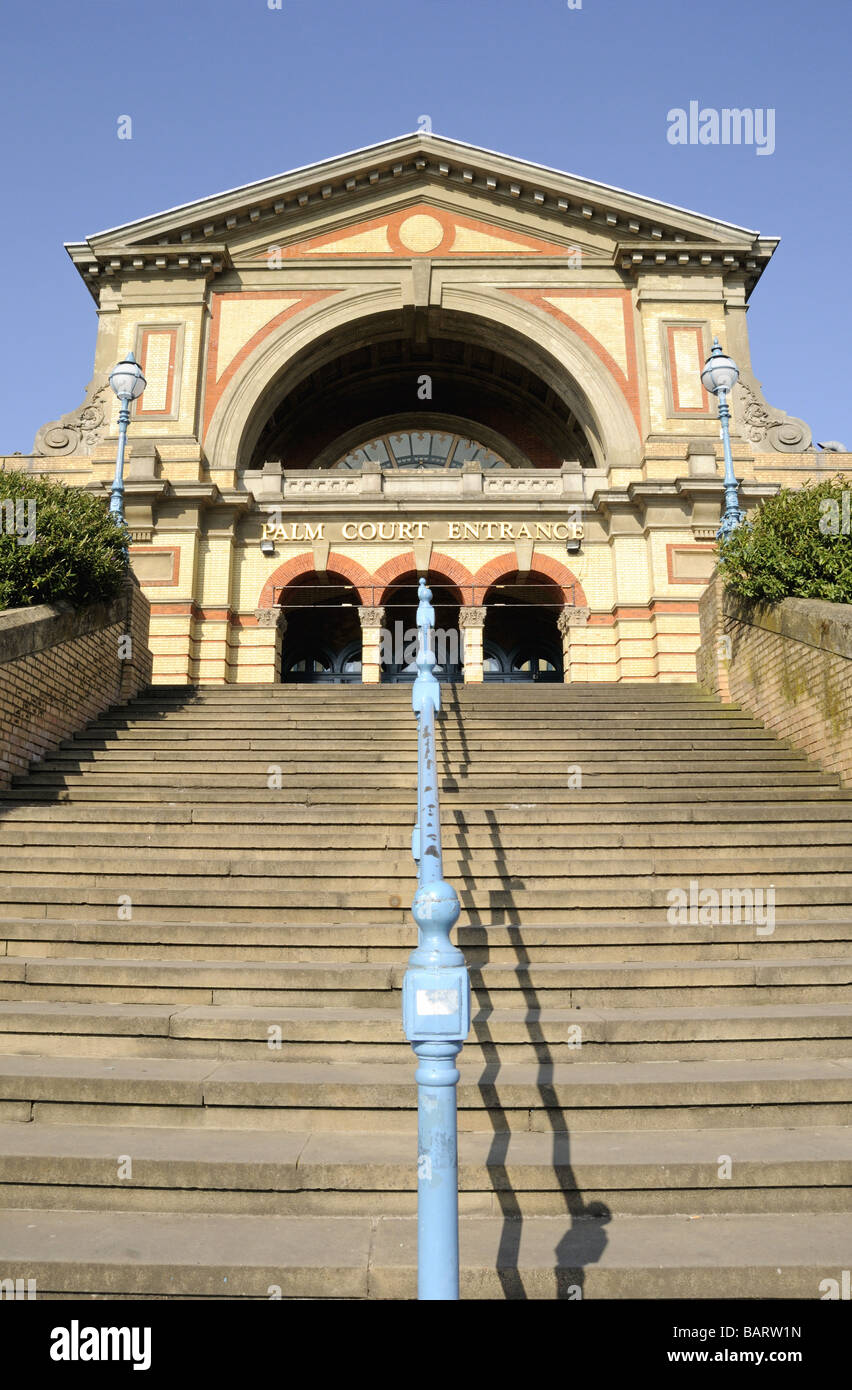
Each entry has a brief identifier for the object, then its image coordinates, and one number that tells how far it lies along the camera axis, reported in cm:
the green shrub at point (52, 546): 1020
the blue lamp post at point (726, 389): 1335
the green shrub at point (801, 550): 1073
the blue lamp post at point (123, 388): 1295
